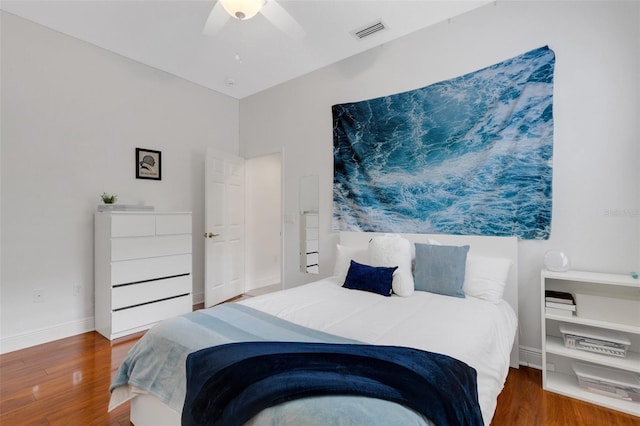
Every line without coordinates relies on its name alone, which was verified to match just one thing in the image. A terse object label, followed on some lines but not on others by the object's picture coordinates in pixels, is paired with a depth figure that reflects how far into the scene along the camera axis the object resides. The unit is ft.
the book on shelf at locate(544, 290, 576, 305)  6.61
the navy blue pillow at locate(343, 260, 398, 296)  7.53
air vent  9.08
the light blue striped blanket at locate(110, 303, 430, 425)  3.09
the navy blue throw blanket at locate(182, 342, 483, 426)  3.21
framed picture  11.44
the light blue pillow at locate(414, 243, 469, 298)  7.20
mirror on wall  11.87
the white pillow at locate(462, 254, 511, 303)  7.04
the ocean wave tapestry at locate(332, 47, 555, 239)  7.50
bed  3.13
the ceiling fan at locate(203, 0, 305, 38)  6.10
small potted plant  9.99
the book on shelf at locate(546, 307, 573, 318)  6.54
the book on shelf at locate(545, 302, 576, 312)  6.54
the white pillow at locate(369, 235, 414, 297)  7.43
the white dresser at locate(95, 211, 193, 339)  9.31
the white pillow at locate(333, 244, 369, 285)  9.02
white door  12.42
